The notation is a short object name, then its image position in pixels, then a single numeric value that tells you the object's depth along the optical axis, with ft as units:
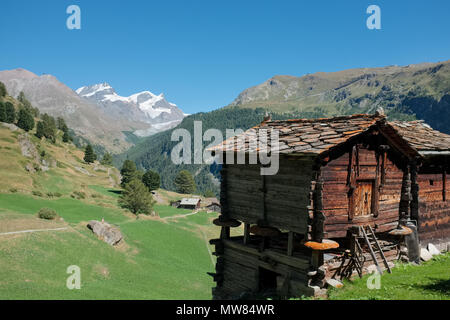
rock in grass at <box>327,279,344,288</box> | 45.19
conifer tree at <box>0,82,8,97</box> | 376.07
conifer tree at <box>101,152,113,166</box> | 409.74
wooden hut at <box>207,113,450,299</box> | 45.75
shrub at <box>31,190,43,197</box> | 195.96
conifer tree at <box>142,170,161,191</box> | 319.33
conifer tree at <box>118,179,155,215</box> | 214.48
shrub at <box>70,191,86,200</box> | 224.94
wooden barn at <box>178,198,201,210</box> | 314.76
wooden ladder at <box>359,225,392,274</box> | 46.51
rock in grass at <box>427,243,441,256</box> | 60.85
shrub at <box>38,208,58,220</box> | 137.80
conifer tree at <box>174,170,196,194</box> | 426.10
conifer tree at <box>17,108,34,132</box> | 327.47
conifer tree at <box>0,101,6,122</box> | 302.41
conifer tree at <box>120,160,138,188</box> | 314.67
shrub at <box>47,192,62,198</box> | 206.99
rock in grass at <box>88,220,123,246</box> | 129.90
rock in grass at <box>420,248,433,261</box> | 57.89
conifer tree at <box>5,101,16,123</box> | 319.31
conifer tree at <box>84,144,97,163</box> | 378.73
